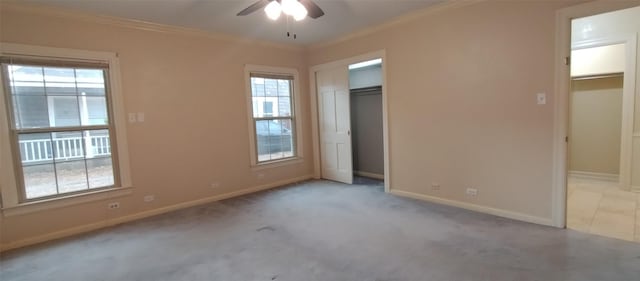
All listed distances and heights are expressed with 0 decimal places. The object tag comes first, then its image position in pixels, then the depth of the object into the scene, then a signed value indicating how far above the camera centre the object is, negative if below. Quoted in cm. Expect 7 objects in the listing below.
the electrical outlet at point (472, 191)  344 -90
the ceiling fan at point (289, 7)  244 +95
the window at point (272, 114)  469 +15
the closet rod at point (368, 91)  514 +49
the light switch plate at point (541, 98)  285 +12
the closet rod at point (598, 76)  434 +48
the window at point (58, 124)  294 +9
